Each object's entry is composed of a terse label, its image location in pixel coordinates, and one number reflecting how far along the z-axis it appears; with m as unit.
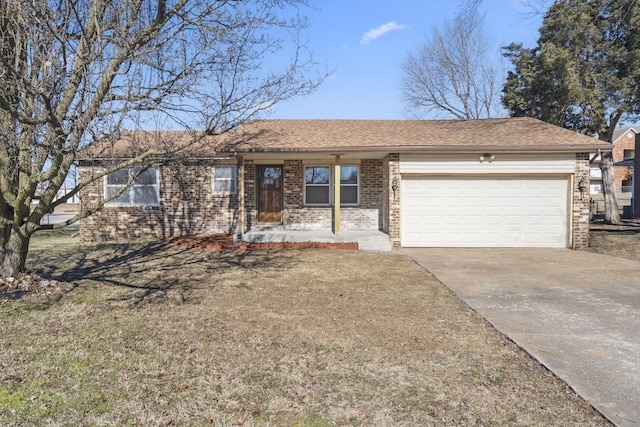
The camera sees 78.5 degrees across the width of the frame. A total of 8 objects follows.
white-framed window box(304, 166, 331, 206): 13.25
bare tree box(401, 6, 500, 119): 25.50
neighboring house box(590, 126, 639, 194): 37.09
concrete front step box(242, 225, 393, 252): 10.84
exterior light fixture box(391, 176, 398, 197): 11.24
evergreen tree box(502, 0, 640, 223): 15.02
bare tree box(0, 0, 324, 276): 4.61
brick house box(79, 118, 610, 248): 11.20
